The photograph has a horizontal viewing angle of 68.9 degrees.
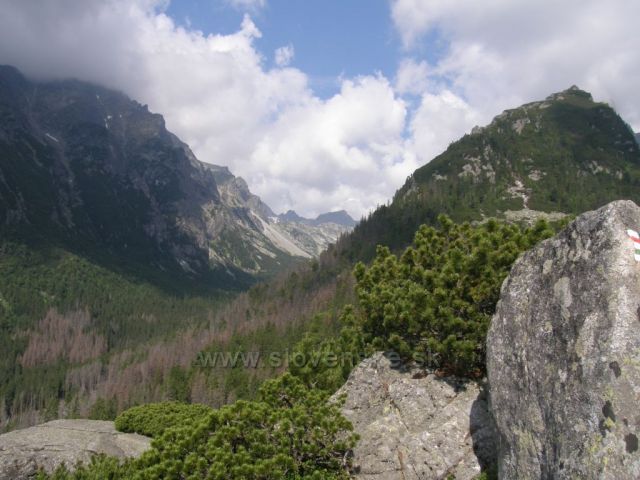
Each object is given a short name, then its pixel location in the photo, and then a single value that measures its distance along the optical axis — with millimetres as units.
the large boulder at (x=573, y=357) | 7637
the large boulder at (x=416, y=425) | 13430
